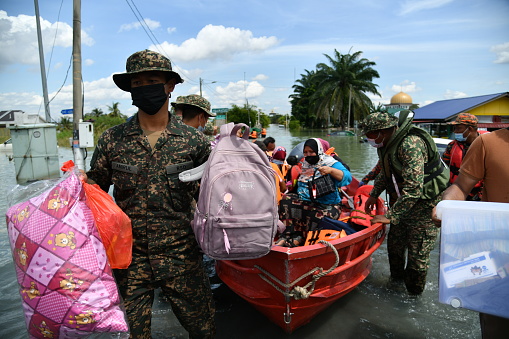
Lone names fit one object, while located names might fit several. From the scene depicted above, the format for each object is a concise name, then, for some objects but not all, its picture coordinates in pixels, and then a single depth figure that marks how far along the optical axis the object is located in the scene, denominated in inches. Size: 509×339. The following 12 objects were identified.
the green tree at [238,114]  2378.2
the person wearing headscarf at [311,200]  144.0
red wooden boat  109.3
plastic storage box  48.9
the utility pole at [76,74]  308.5
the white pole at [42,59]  453.7
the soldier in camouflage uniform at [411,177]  124.0
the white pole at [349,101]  1753.2
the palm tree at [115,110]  2198.6
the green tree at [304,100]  2320.4
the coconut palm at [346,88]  1802.4
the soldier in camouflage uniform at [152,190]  80.4
